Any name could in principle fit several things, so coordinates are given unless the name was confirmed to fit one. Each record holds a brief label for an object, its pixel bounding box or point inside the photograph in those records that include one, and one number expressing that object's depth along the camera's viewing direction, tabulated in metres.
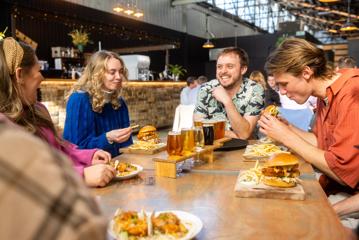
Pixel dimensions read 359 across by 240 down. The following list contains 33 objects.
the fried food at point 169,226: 0.96
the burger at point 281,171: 1.42
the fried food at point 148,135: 2.54
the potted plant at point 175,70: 12.33
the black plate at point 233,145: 2.39
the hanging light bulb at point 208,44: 14.40
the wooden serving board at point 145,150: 2.29
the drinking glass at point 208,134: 2.10
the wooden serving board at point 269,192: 1.33
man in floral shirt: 3.19
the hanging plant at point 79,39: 8.79
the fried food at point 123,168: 1.69
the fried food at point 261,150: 2.09
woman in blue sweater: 2.69
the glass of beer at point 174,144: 1.79
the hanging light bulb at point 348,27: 12.95
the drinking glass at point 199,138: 1.99
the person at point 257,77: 5.94
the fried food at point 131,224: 0.94
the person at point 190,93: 8.81
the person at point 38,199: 0.31
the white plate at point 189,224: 0.94
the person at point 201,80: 9.39
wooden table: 1.03
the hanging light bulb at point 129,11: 9.33
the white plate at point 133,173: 1.63
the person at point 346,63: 5.26
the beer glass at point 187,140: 1.86
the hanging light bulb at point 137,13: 9.57
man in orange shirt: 1.71
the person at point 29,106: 1.52
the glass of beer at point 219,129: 2.33
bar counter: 6.91
